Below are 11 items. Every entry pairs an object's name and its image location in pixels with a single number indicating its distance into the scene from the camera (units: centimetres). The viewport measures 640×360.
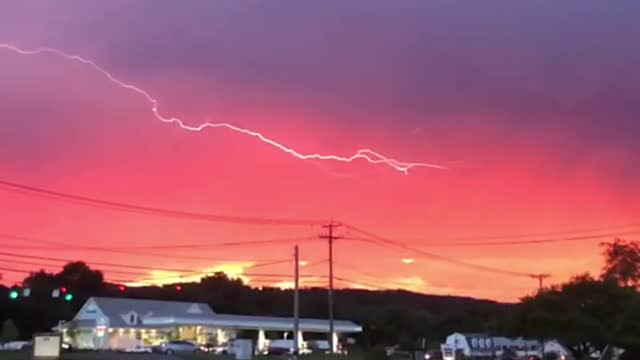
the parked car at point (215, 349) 10609
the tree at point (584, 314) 7525
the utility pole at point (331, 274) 9062
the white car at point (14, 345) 9567
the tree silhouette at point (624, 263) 11025
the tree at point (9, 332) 11381
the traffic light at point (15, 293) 7219
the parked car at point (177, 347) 9812
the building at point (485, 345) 14705
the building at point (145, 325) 12456
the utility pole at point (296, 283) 8806
